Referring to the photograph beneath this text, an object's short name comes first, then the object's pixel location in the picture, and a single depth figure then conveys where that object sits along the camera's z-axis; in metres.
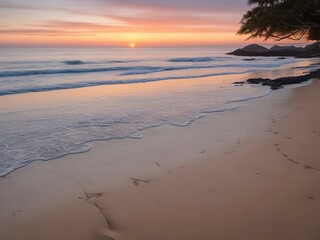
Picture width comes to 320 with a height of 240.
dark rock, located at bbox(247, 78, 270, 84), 15.60
